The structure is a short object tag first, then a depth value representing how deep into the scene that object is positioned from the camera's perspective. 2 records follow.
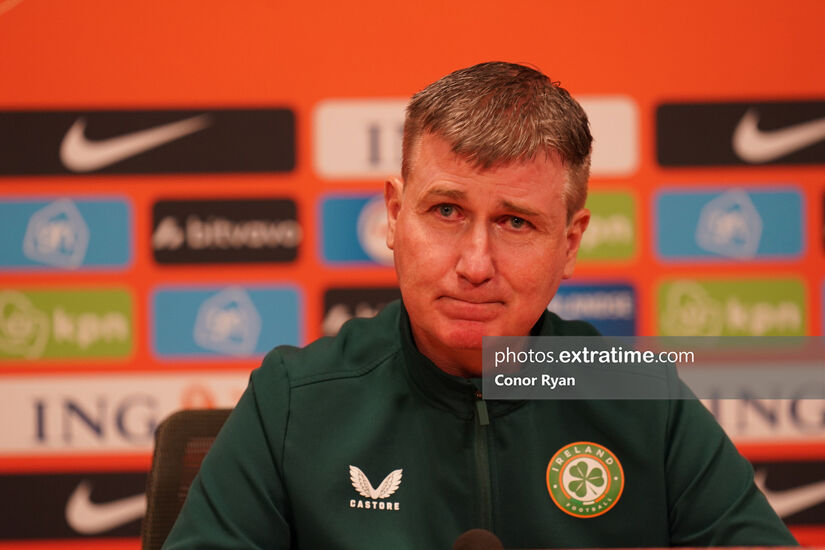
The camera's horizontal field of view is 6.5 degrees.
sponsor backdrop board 7.57
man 6.80
